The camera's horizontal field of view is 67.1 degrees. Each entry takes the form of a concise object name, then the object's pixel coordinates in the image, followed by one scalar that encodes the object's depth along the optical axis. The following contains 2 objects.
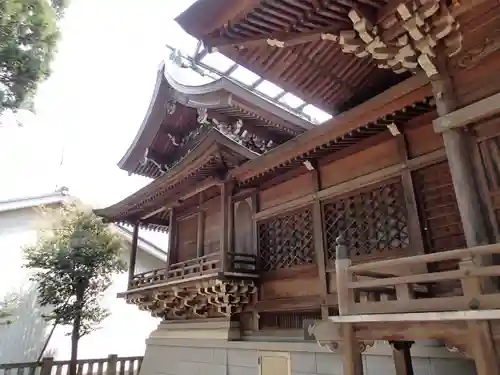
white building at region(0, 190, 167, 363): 13.20
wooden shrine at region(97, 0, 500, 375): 3.46
